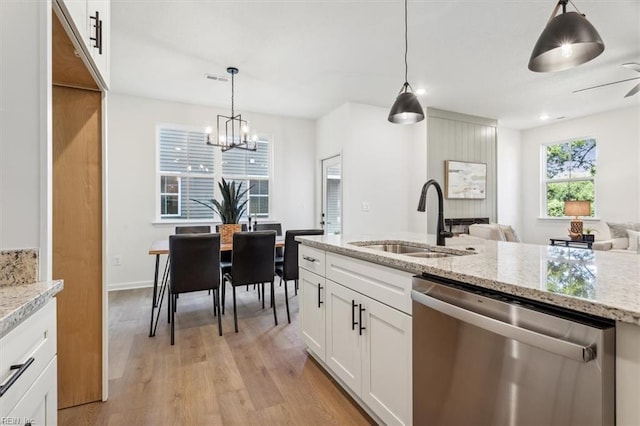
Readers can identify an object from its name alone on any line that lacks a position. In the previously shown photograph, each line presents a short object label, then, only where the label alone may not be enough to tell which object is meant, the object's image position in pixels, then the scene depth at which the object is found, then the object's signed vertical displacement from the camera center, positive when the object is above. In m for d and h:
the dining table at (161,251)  2.74 -0.36
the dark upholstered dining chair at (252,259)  2.81 -0.44
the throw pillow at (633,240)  3.80 -0.35
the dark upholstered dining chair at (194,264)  2.55 -0.44
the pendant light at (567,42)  1.42 +0.84
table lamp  4.69 +0.03
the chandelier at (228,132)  4.75 +1.28
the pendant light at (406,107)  2.24 +0.77
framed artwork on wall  5.14 +0.55
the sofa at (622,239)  3.83 -0.35
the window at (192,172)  4.57 +0.62
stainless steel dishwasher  0.74 -0.44
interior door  5.10 +0.26
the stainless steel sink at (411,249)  1.70 -0.23
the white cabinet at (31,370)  0.69 -0.40
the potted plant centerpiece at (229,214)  3.36 -0.03
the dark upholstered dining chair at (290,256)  3.13 -0.46
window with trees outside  5.25 +0.70
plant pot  3.35 -0.21
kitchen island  0.71 -0.21
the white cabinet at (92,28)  1.19 +0.81
